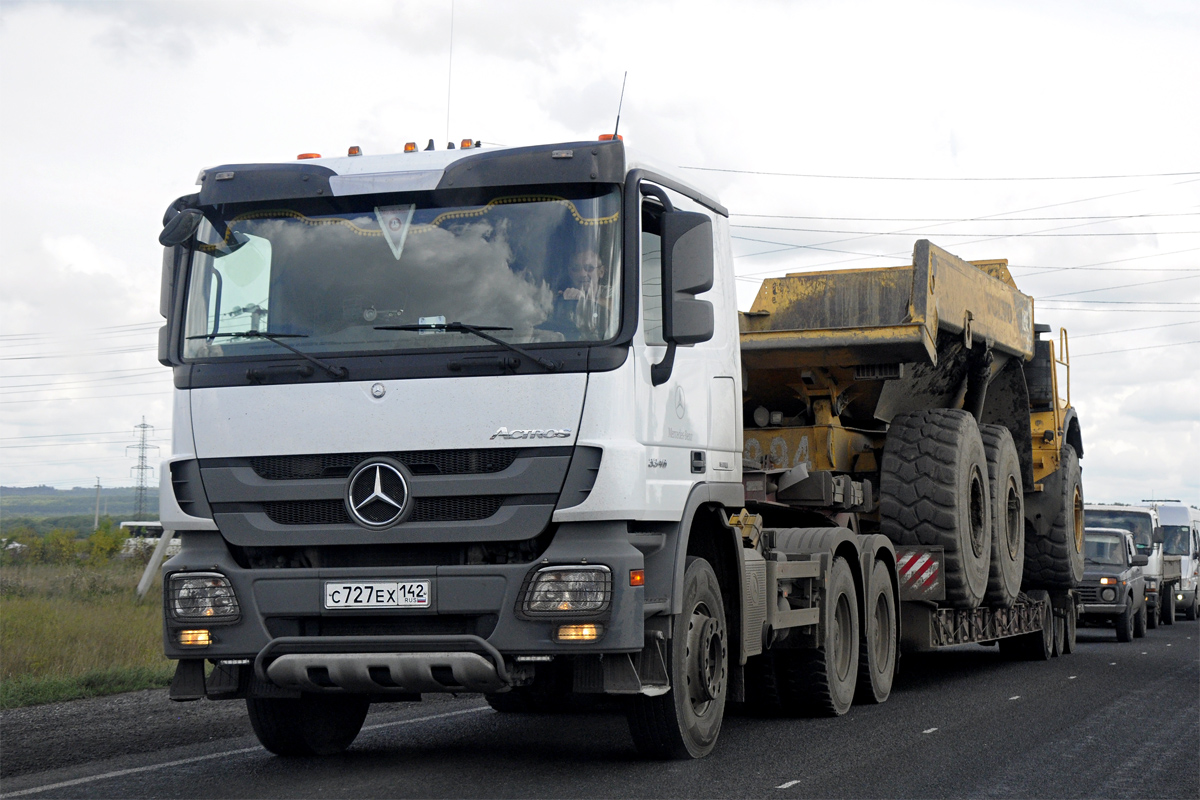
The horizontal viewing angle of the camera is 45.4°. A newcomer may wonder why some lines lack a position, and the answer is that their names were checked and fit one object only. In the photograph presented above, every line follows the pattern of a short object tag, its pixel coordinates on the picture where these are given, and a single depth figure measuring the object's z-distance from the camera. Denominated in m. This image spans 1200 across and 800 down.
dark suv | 21.27
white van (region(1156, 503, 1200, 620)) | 30.62
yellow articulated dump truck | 11.48
